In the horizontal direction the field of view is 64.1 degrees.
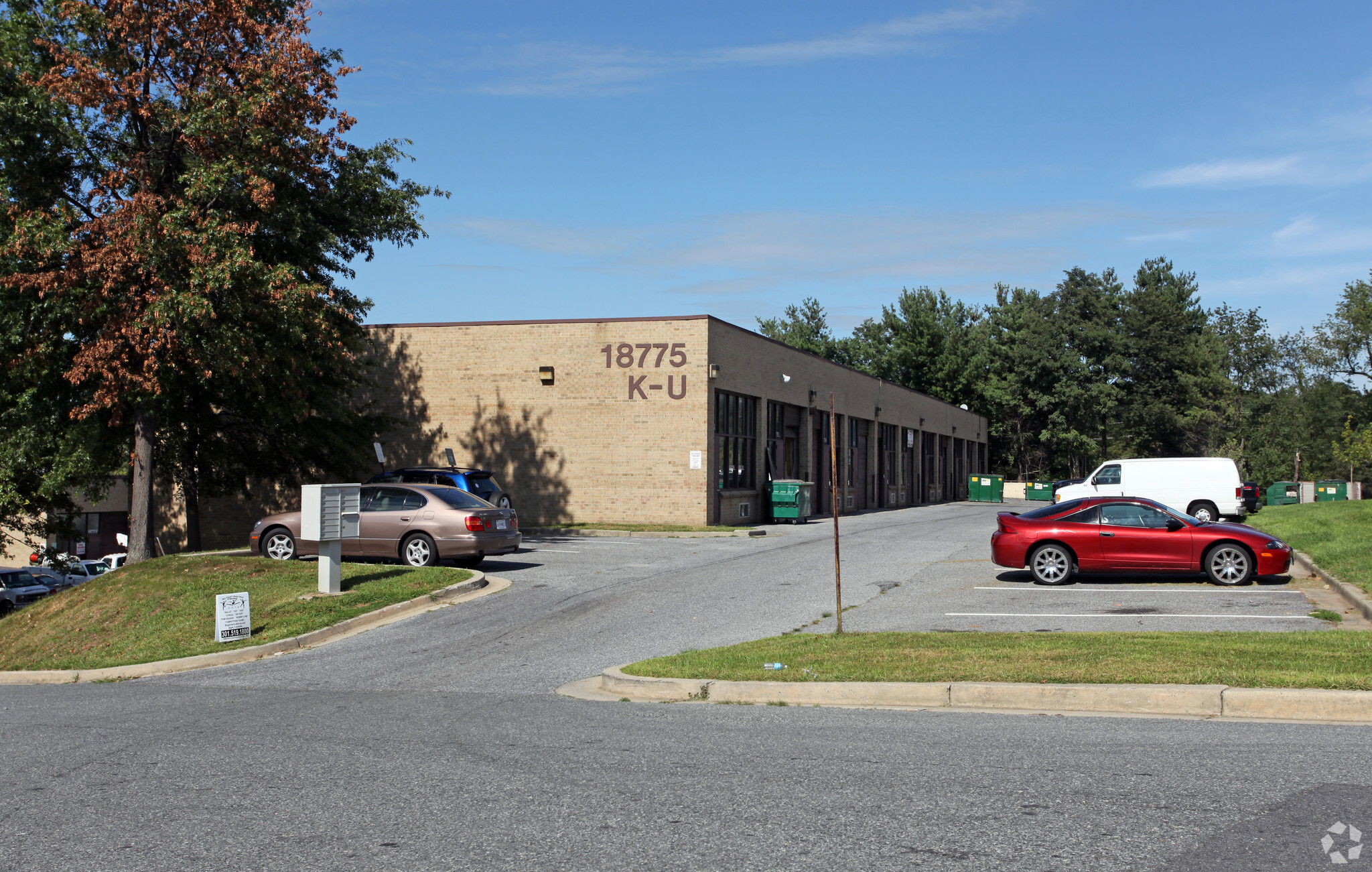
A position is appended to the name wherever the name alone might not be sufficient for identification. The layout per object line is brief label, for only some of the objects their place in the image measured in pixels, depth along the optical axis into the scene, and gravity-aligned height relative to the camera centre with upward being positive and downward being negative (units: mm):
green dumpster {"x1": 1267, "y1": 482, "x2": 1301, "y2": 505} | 54344 -453
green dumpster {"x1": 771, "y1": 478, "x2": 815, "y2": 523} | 33375 -400
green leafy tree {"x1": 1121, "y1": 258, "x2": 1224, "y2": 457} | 81312 +8029
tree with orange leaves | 19828 +5535
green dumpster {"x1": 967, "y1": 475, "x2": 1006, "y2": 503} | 61031 -162
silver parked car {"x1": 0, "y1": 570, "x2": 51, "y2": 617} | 40062 -3873
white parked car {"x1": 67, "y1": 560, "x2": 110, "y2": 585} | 50844 -4048
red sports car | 16625 -913
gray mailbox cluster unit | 16359 -506
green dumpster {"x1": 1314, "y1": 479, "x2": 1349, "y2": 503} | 56938 -375
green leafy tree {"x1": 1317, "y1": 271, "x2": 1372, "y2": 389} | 76375 +10507
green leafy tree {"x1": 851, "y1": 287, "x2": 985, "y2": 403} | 82250 +10010
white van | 29172 +1
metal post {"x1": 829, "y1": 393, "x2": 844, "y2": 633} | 10578 +125
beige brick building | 31531 +2278
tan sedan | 19375 -705
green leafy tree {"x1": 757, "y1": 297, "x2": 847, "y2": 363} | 95062 +14369
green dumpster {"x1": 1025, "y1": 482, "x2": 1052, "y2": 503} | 61500 -325
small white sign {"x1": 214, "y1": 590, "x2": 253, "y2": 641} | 14055 -1684
